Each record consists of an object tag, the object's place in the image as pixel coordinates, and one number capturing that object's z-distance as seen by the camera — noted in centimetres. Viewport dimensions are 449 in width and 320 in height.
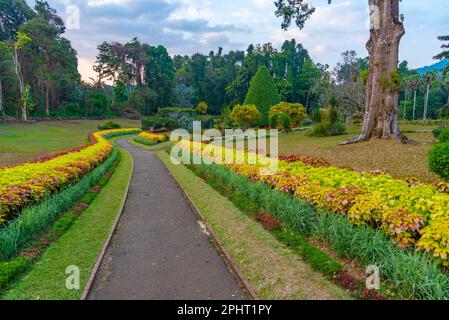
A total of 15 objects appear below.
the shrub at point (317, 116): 3159
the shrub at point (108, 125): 4756
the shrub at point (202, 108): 6731
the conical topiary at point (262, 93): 4606
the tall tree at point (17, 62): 4294
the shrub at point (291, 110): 3455
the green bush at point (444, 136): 1036
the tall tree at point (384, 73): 1631
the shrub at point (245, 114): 3466
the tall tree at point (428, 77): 5012
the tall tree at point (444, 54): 3183
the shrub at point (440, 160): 773
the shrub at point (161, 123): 4616
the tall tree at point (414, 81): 5298
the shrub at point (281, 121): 3080
